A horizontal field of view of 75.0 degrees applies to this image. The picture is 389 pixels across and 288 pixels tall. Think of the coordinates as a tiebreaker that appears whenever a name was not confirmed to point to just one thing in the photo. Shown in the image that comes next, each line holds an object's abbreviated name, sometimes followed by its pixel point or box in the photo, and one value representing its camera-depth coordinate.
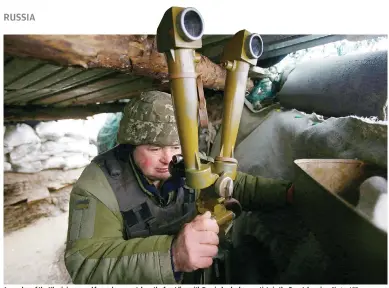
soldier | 0.92
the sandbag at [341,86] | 1.29
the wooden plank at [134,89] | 2.03
